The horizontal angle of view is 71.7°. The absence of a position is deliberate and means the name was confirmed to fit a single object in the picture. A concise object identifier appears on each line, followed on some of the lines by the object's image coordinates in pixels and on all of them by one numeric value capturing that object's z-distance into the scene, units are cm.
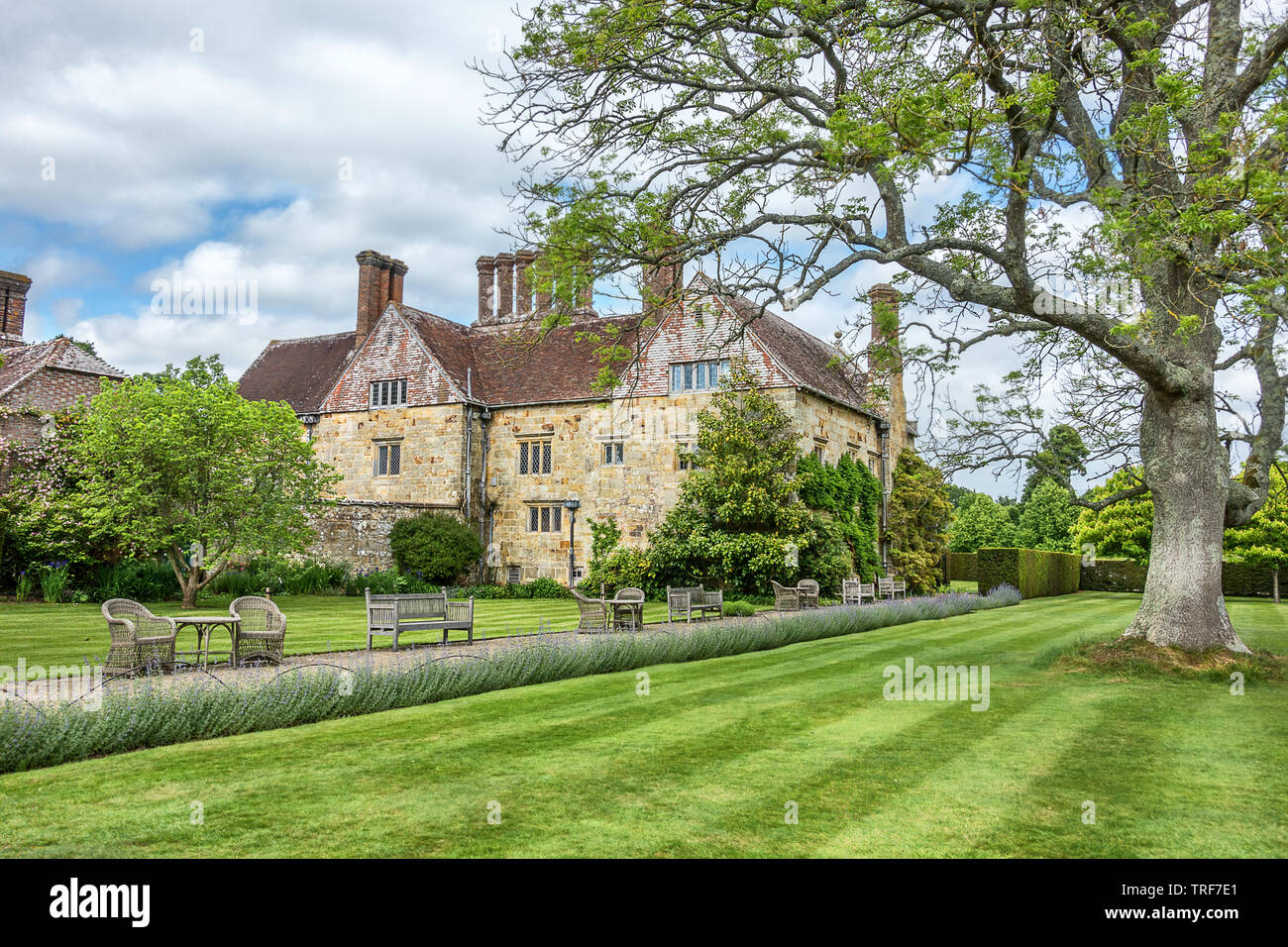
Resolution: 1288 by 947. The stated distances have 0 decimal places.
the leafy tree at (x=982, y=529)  6062
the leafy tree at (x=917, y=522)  3306
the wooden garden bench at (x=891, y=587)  2911
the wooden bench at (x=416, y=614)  1434
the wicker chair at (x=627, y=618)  1766
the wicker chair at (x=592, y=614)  1727
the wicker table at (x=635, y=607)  1756
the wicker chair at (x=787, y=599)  2362
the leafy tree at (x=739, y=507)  2562
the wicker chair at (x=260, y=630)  1193
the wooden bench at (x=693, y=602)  1995
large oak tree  1009
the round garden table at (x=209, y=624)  1143
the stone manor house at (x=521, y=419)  2964
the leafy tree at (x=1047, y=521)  5791
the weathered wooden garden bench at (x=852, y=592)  2580
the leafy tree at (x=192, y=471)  2128
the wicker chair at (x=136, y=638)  1040
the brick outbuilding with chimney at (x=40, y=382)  2364
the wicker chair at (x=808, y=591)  2411
